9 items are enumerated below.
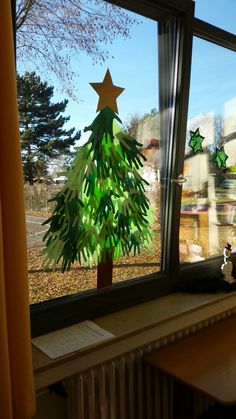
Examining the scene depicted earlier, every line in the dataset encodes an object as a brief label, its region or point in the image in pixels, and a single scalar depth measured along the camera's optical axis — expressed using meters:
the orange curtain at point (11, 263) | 0.91
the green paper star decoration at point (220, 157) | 2.26
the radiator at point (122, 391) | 1.33
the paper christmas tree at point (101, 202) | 1.54
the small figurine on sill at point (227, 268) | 2.12
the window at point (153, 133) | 1.49
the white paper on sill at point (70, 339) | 1.35
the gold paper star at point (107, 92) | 1.58
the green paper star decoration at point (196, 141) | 2.06
